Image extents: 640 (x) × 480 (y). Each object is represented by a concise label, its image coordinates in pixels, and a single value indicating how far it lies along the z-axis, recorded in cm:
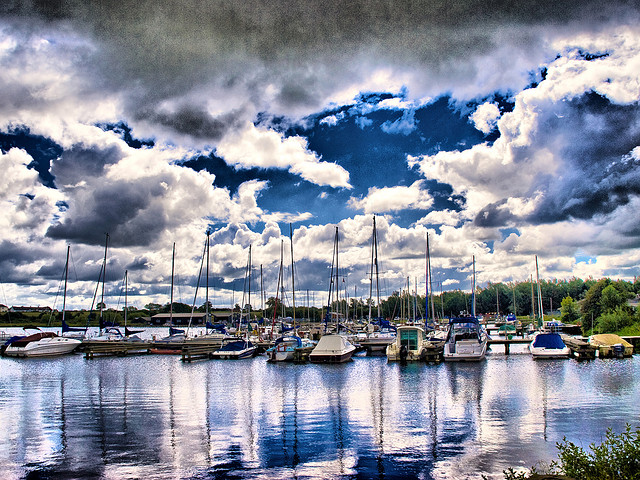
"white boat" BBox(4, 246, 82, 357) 7338
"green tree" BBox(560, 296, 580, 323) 13312
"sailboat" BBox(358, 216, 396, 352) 7344
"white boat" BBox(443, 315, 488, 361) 5809
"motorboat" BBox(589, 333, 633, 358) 6034
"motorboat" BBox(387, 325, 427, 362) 5950
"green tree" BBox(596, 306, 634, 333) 8525
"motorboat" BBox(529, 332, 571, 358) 6066
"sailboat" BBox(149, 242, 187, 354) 7762
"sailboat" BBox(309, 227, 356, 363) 6053
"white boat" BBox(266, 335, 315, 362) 6256
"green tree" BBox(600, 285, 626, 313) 10112
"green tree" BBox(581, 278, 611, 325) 10965
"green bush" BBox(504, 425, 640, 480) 993
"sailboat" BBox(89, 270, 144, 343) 8512
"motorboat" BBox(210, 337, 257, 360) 6881
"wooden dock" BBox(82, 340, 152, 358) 7338
